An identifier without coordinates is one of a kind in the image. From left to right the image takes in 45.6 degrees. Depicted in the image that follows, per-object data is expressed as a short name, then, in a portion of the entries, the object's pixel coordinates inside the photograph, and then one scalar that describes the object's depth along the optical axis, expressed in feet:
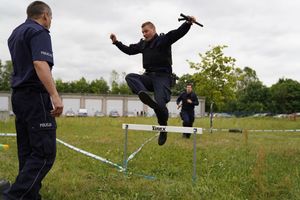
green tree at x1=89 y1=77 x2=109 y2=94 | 293.02
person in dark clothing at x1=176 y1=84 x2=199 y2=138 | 43.37
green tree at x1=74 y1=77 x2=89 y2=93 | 290.76
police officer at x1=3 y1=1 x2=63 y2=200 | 12.46
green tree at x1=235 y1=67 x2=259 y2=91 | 327.18
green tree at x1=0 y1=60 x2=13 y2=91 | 282.85
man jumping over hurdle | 20.29
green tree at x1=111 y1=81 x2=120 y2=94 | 292.81
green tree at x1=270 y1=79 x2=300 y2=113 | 256.11
